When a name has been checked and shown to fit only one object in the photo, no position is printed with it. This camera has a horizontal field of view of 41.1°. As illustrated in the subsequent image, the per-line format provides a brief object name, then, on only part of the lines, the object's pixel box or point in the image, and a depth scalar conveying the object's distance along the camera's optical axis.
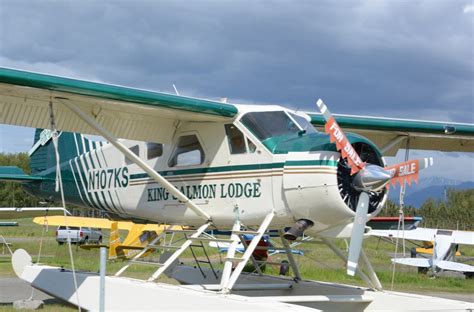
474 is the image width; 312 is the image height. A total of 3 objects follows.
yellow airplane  18.71
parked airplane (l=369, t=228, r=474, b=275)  19.52
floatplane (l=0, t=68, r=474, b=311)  7.88
